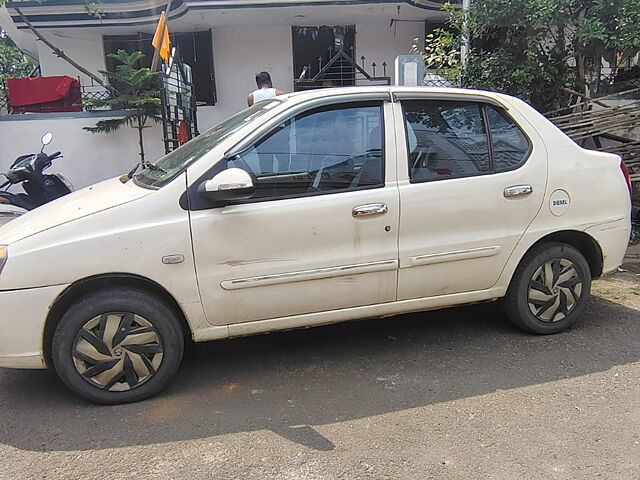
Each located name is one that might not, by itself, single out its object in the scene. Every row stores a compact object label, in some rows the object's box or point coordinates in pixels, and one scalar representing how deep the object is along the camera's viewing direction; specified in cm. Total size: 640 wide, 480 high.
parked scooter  618
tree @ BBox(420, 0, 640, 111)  618
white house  879
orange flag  739
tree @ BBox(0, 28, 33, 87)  1783
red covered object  903
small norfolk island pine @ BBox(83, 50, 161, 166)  814
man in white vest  655
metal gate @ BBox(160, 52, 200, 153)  764
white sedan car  301
